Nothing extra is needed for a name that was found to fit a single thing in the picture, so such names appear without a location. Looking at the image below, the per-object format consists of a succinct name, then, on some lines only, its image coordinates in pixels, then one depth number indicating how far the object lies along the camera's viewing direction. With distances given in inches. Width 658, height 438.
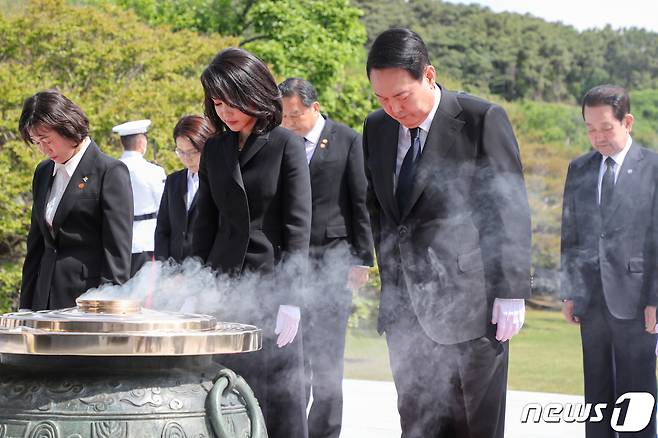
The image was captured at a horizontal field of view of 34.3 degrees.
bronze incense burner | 99.1
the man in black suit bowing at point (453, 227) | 136.6
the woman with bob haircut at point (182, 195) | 215.3
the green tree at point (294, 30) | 607.2
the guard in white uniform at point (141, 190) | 258.1
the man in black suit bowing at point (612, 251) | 181.2
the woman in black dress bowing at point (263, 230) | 149.4
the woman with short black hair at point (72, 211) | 178.1
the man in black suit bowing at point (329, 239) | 201.0
